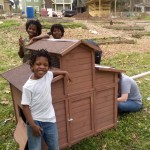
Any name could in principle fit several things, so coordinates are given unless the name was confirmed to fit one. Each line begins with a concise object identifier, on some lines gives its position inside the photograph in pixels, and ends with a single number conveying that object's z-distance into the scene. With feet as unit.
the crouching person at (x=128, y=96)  13.84
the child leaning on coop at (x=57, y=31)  15.15
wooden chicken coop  10.40
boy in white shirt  8.66
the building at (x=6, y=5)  178.40
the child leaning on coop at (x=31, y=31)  14.39
